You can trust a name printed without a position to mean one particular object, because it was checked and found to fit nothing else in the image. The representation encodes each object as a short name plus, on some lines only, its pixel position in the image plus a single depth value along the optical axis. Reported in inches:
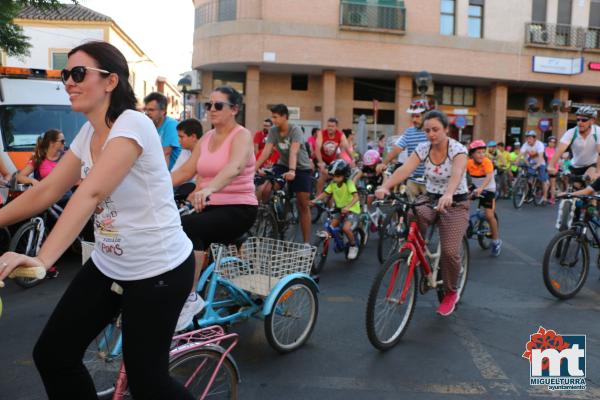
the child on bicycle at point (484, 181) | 313.7
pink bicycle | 97.9
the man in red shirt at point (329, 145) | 369.4
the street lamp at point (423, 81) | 561.6
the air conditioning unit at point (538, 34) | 1182.3
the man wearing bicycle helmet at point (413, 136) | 301.1
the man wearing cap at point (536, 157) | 568.1
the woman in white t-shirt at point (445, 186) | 183.2
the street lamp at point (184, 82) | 879.7
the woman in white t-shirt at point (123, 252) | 82.3
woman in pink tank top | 138.8
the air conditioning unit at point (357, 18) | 1074.1
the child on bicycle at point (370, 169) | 418.9
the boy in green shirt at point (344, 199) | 282.8
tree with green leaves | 366.3
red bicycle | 159.6
